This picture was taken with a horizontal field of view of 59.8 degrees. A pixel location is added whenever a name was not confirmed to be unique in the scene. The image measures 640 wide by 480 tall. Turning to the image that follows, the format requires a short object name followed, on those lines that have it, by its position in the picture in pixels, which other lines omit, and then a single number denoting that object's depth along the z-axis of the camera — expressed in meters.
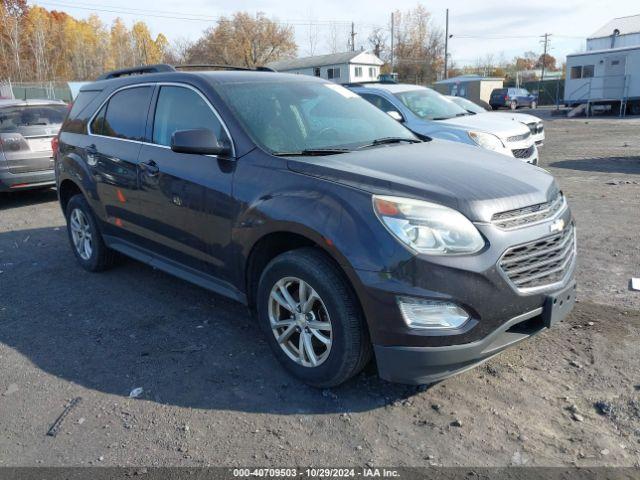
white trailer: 28.92
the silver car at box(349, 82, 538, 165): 8.59
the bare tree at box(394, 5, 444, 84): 77.19
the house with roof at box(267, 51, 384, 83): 59.44
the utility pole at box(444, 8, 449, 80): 64.38
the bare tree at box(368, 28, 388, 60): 80.56
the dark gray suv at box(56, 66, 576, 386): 2.85
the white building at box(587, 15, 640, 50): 46.88
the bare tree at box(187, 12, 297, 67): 70.31
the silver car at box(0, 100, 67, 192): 8.62
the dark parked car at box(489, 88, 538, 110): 39.96
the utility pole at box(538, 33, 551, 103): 89.06
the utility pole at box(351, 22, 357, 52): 76.38
